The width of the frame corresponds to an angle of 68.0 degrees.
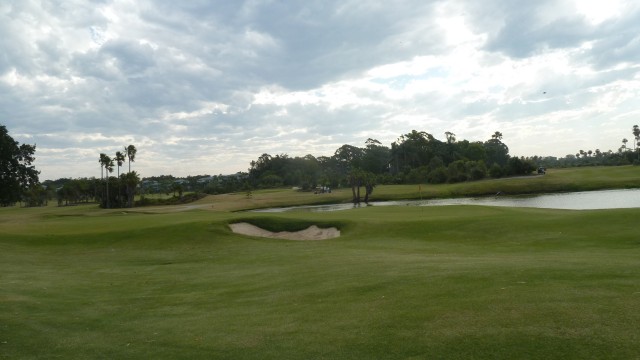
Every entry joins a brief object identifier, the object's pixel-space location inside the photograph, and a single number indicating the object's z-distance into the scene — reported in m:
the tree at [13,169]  61.23
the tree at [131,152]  115.50
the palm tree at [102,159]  111.50
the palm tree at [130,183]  108.31
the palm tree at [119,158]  113.70
